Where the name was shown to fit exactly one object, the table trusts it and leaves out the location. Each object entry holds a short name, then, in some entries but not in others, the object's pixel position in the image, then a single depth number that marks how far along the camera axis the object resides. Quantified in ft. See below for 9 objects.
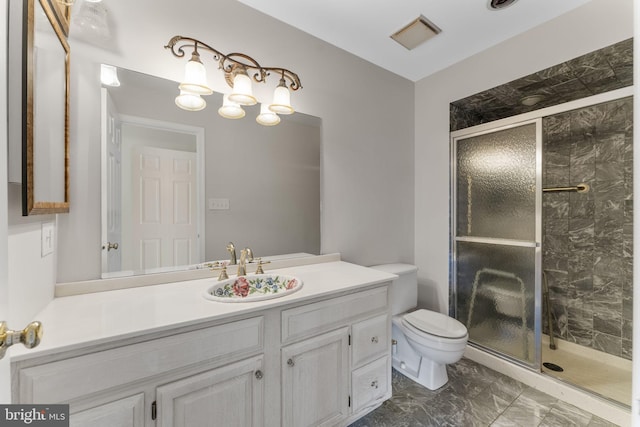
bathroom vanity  2.56
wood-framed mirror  2.62
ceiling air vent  5.73
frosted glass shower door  5.98
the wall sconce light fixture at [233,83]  4.28
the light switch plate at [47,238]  3.32
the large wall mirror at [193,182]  4.25
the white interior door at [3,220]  1.70
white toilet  5.41
